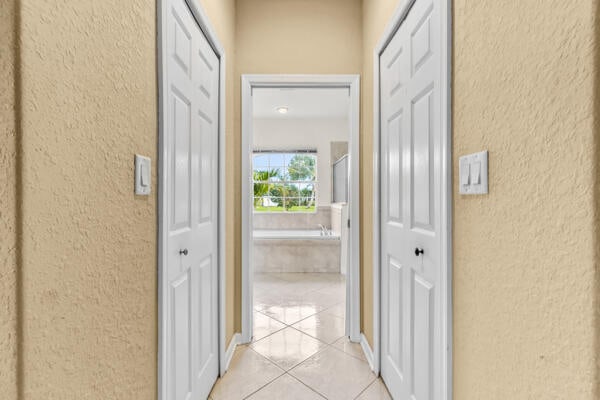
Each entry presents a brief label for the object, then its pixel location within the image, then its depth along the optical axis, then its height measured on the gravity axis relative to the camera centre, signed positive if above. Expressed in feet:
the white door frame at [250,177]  6.82 +0.50
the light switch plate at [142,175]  2.93 +0.22
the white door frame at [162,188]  3.32 +0.10
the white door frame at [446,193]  3.20 +0.05
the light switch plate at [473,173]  2.67 +0.23
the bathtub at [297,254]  13.29 -2.47
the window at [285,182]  16.84 +0.87
